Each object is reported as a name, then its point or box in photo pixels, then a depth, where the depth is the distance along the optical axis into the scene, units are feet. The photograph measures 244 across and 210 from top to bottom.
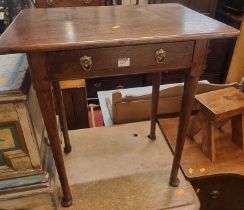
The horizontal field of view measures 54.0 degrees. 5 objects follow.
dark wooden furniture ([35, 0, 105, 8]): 5.02
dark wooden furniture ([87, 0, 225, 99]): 7.16
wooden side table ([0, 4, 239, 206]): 2.15
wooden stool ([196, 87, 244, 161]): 3.53
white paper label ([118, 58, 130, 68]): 2.34
